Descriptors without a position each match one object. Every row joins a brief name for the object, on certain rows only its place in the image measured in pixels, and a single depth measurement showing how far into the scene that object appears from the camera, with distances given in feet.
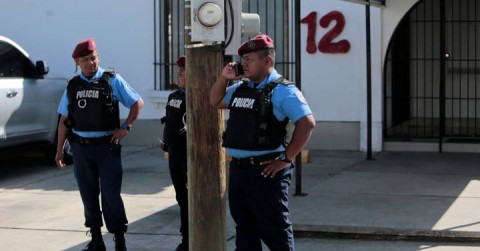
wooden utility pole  19.27
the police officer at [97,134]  23.65
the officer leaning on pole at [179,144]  23.57
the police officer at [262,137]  18.45
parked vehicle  37.14
